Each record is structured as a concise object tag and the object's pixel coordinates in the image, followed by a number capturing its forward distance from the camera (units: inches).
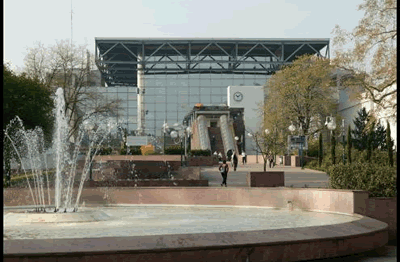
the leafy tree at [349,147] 1524.4
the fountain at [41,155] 677.3
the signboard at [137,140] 2388.4
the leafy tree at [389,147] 1320.7
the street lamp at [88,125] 2150.6
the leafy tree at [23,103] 1541.6
